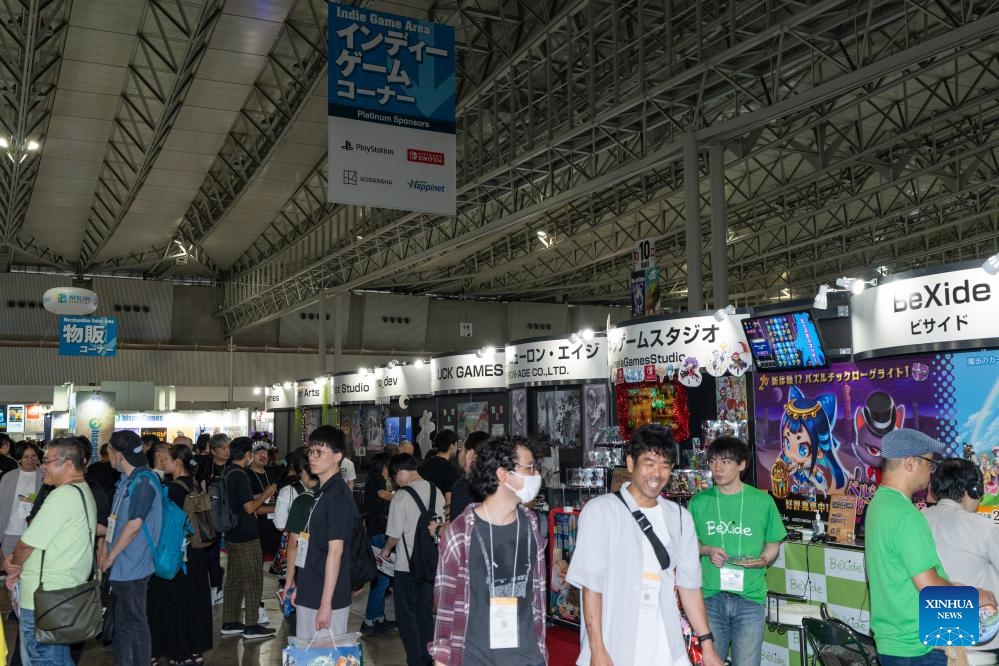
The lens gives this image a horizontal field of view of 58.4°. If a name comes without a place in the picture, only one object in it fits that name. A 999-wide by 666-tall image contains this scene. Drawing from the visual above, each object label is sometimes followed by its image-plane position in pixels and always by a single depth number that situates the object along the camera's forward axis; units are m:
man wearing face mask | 2.74
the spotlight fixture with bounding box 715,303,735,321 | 7.41
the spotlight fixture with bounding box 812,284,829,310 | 6.37
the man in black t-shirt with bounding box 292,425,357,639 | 3.80
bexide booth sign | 5.50
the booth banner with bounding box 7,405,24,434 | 20.97
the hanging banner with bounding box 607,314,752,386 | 7.45
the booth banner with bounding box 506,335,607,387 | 9.95
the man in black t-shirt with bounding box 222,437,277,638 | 6.36
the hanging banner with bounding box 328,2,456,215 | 7.54
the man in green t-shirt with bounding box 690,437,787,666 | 3.82
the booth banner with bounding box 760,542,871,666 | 4.63
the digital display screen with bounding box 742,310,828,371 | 6.61
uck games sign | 12.17
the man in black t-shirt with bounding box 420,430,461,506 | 6.07
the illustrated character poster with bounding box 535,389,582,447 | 10.52
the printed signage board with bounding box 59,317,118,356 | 19.55
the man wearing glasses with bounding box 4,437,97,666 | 4.07
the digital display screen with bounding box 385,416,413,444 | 15.20
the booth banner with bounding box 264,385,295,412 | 20.58
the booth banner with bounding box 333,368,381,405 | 16.23
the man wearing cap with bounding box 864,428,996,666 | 2.75
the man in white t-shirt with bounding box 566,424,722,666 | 2.82
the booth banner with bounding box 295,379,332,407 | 18.30
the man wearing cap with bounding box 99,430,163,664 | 4.65
